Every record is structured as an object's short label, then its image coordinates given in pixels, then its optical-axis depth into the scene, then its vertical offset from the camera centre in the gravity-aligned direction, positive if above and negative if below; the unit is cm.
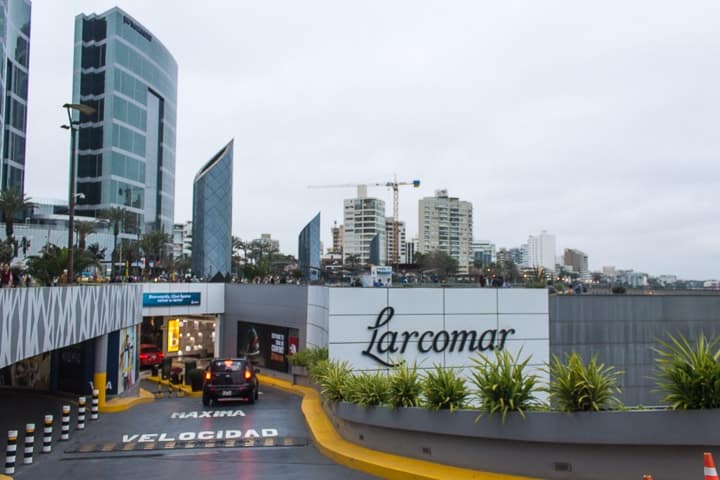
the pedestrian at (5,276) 1653 -18
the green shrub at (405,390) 1043 -199
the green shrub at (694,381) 757 -129
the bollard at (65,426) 1545 -401
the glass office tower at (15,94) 8881 +2664
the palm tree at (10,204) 5303 +584
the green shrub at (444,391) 958 -185
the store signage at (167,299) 3478 -158
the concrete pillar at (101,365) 2209 -345
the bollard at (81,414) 1741 -417
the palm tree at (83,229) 5949 +432
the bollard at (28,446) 1268 -392
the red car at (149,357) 3638 -514
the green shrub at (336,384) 1281 -238
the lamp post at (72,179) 2010 +343
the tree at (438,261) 12323 +316
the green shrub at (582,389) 821 -153
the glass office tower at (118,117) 10375 +2752
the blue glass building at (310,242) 5991 +321
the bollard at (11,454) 1200 -368
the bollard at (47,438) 1383 -390
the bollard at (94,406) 1916 -427
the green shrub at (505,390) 866 -164
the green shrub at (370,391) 1109 -216
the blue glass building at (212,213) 7906 +787
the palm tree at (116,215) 7440 +717
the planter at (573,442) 767 -229
